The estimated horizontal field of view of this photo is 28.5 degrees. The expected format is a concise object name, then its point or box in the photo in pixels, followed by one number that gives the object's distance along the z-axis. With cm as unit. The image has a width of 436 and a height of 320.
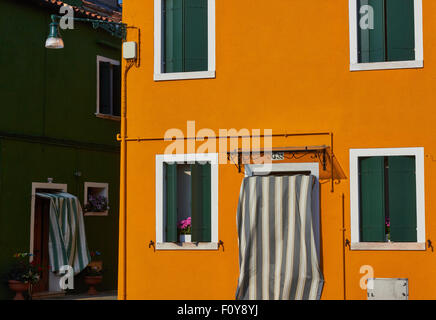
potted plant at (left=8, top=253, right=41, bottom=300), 1866
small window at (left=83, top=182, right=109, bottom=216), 2116
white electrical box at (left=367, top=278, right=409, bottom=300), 1326
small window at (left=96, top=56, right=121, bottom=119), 2206
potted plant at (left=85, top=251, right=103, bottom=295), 2095
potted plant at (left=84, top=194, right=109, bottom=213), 2111
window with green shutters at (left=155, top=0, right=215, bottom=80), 1455
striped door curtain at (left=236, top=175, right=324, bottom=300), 1363
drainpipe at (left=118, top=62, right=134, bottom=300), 1455
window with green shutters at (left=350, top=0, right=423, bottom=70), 1357
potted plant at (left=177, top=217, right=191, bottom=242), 1445
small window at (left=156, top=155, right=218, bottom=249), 1425
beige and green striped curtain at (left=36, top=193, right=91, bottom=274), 1994
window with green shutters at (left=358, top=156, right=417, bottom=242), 1335
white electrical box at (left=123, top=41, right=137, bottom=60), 1482
